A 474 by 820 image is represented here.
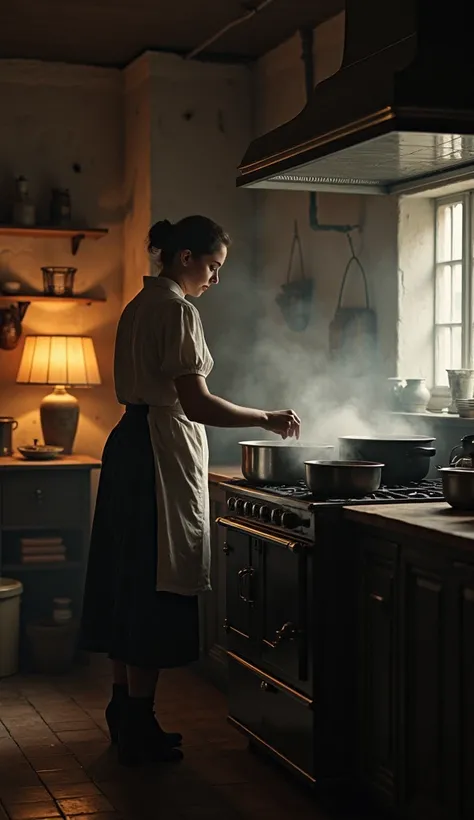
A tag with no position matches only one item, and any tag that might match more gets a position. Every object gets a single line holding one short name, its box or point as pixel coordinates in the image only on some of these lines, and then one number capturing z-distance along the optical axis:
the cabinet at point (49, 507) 5.09
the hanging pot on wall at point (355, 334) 4.65
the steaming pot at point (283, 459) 3.73
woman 3.59
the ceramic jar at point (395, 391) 4.40
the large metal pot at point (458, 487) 3.10
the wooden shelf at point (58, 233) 5.41
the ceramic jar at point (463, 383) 4.07
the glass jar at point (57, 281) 5.49
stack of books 5.21
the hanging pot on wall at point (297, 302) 5.05
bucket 4.93
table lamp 5.42
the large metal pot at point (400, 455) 3.70
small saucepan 3.37
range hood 2.90
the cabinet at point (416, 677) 2.74
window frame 4.28
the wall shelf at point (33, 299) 5.44
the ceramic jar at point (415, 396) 4.36
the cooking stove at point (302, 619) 3.27
